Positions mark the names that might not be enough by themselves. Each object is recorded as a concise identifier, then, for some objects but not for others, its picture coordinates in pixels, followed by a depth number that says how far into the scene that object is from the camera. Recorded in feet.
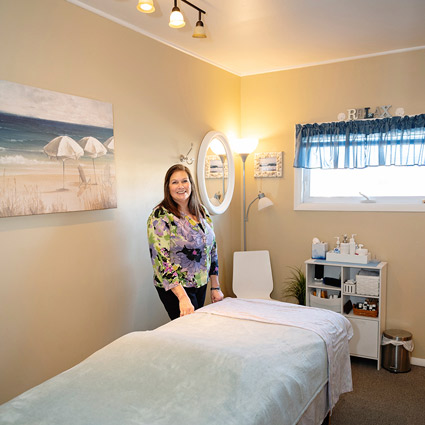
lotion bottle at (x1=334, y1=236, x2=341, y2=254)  11.35
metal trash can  10.45
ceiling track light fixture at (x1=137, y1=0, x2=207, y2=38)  6.05
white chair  12.01
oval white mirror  11.30
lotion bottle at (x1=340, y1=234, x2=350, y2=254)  11.18
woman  7.88
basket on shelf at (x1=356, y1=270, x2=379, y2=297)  10.52
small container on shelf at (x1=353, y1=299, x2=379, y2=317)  10.70
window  10.70
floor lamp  12.28
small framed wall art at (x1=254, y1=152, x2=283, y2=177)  12.49
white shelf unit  10.61
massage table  4.59
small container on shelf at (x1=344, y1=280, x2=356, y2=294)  10.84
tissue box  11.55
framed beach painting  6.56
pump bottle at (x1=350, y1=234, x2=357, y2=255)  11.04
